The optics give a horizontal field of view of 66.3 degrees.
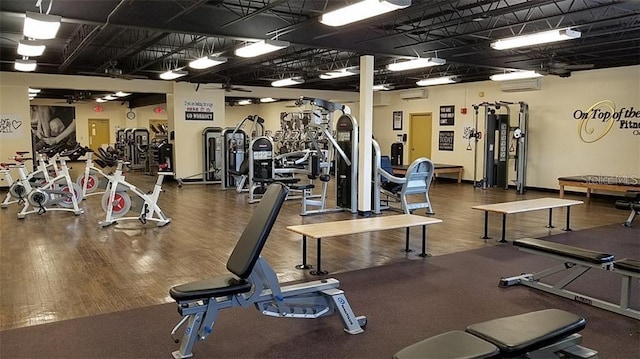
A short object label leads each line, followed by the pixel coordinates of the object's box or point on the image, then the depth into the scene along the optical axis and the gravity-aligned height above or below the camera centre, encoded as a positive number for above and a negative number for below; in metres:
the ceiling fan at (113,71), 9.85 +1.39
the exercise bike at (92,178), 8.09 -0.75
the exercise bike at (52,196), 7.57 -0.89
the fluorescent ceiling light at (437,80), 10.79 +1.35
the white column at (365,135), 7.50 +0.08
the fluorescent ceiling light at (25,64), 8.98 +1.41
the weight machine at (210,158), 12.33 -0.46
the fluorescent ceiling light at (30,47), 6.83 +1.32
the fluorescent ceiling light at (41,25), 4.98 +1.20
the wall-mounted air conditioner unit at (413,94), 13.89 +1.33
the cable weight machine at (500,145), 11.27 -0.10
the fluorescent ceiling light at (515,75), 9.73 +1.33
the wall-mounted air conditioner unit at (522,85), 11.02 +1.28
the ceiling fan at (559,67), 9.80 +1.50
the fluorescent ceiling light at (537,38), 6.19 +1.35
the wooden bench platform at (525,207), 5.80 -0.82
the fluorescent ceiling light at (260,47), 6.57 +1.28
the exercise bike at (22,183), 7.98 -0.73
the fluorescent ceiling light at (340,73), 9.94 +1.41
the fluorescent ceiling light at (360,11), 4.62 +1.29
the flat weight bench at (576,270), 3.50 -0.98
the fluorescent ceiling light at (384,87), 13.21 +1.48
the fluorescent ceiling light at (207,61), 8.06 +1.32
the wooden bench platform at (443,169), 12.11 -0.73
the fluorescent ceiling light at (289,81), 11.55 +1.41
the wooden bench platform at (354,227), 4.50 -0.84
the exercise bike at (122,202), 6.78 -0.89
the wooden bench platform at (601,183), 8.61 -0.76
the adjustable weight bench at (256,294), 2.77 -0.93
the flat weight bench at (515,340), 2.03 -0.89
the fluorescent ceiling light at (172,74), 10.16 +1.38
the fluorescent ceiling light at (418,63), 7.96 +1.30
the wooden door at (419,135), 14.18 +0.16
